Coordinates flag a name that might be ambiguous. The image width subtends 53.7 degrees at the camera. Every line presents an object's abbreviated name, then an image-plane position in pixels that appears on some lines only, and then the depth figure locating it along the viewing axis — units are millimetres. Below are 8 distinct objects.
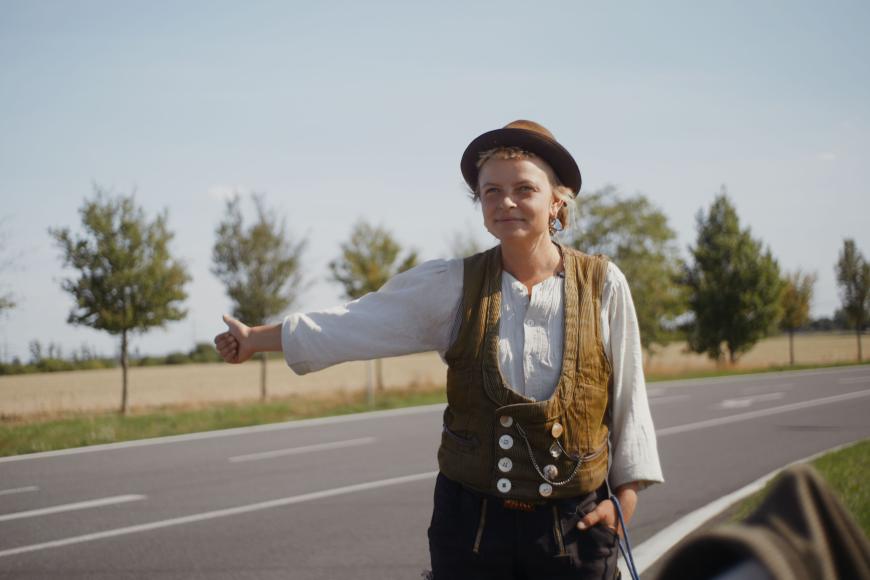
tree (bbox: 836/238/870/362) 50000
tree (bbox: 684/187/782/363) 43250
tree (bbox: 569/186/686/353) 46000
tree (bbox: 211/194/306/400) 22656
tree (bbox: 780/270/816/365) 48875
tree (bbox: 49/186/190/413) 19156
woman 2408
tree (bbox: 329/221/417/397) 26016
